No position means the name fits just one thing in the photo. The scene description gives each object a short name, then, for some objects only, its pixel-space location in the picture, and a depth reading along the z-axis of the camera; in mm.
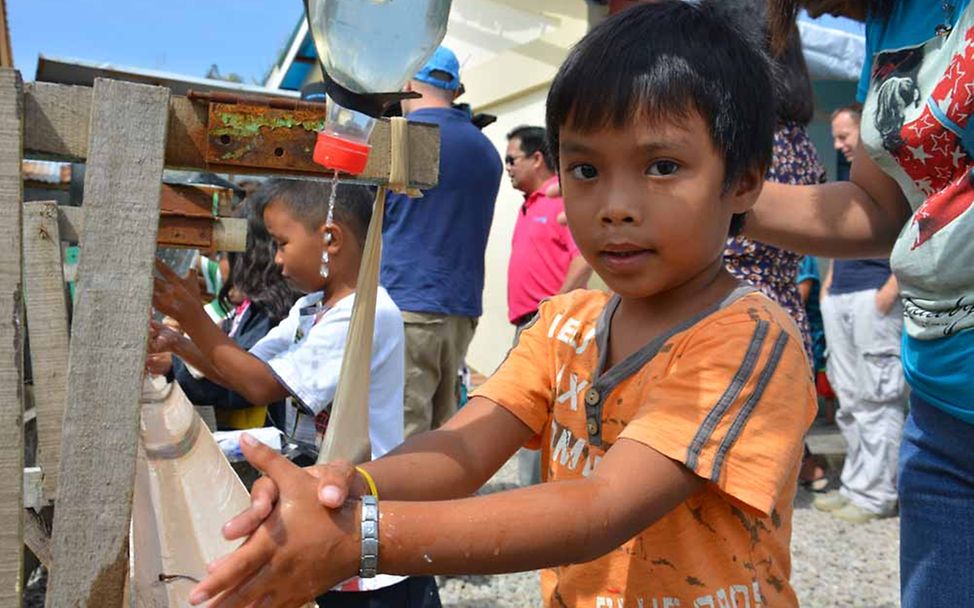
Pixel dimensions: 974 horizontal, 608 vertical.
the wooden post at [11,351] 1080
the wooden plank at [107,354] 1113
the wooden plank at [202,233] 2490
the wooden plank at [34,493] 2133
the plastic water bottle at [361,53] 1108
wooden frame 1105
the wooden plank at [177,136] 1132
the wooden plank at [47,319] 1595
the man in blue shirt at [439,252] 3791
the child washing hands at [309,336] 2334
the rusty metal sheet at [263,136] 1242
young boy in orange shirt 1080
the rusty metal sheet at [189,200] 2809
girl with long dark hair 3268
